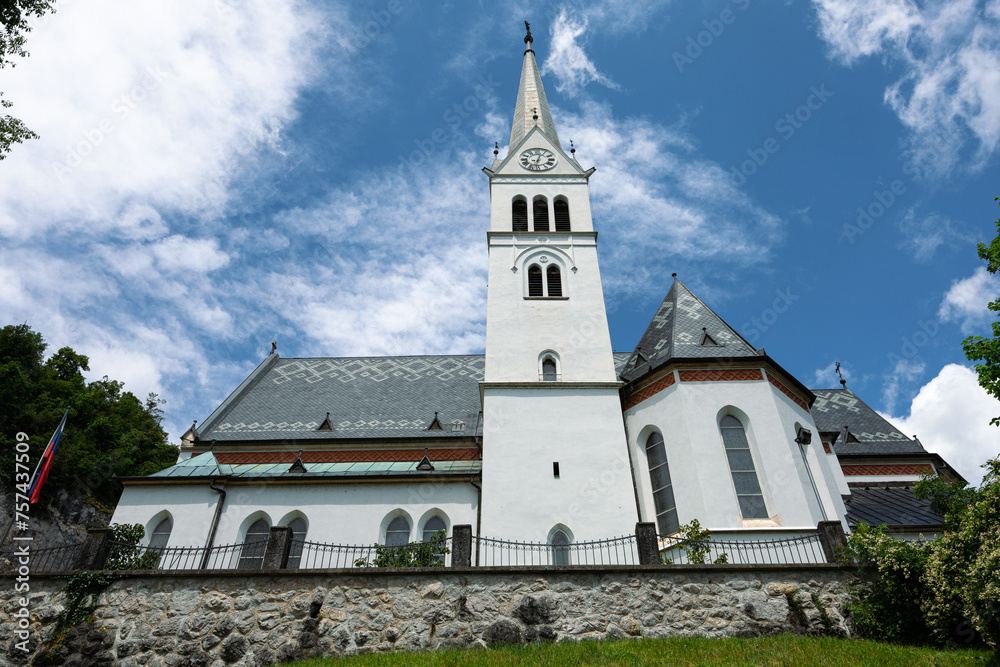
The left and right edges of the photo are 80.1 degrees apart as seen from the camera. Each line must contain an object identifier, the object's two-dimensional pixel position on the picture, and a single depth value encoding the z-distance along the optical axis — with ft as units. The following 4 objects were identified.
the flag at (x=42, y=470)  49.11
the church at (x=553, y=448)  55.77
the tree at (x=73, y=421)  106.42
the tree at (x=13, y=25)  43.01
